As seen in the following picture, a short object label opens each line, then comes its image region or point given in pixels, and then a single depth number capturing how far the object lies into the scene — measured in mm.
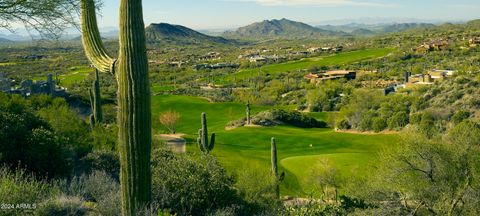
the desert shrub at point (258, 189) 14039
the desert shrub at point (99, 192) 7840
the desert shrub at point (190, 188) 10164
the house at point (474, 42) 86094
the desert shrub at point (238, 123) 46309
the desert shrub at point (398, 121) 38344
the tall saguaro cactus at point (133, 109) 6785
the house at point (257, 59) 118275
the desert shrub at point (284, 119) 46012
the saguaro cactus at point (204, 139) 23375
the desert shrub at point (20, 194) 6521
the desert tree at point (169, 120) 42688
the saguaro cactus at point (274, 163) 19441
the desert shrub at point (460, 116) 34881
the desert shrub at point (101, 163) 13625
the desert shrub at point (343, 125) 43938
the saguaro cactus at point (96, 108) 24234
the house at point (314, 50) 140825
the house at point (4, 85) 32497
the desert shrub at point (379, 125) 39469
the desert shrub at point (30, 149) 11492
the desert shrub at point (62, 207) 6879
